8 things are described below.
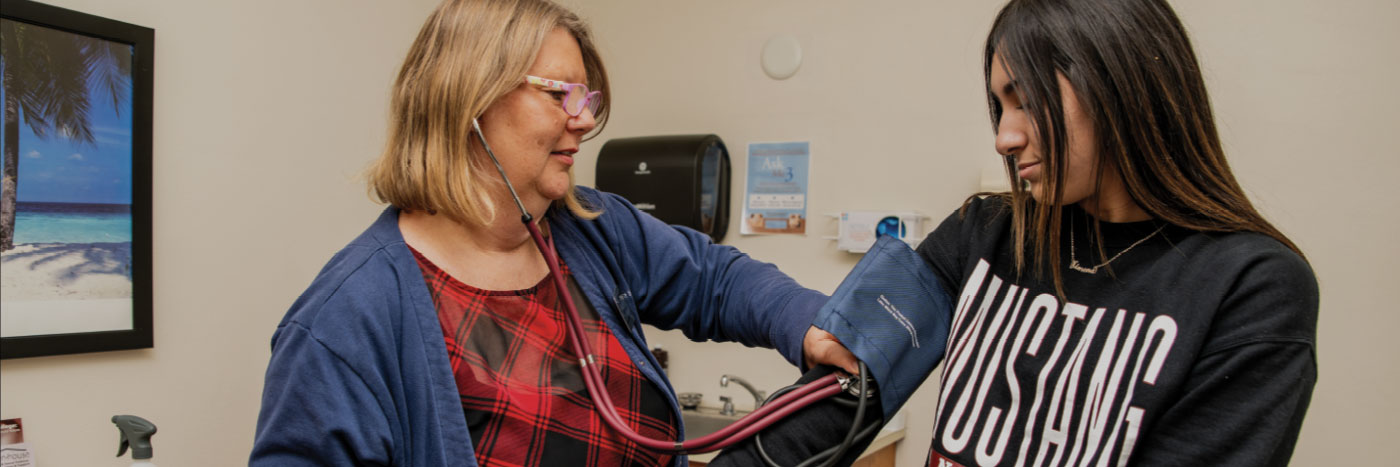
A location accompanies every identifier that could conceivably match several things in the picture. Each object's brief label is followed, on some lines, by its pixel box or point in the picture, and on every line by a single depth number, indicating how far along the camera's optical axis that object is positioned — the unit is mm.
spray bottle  1477
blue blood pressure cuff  948
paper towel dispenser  2316
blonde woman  843
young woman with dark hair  709
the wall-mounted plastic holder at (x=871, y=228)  2104
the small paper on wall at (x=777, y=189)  2305
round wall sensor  2307
